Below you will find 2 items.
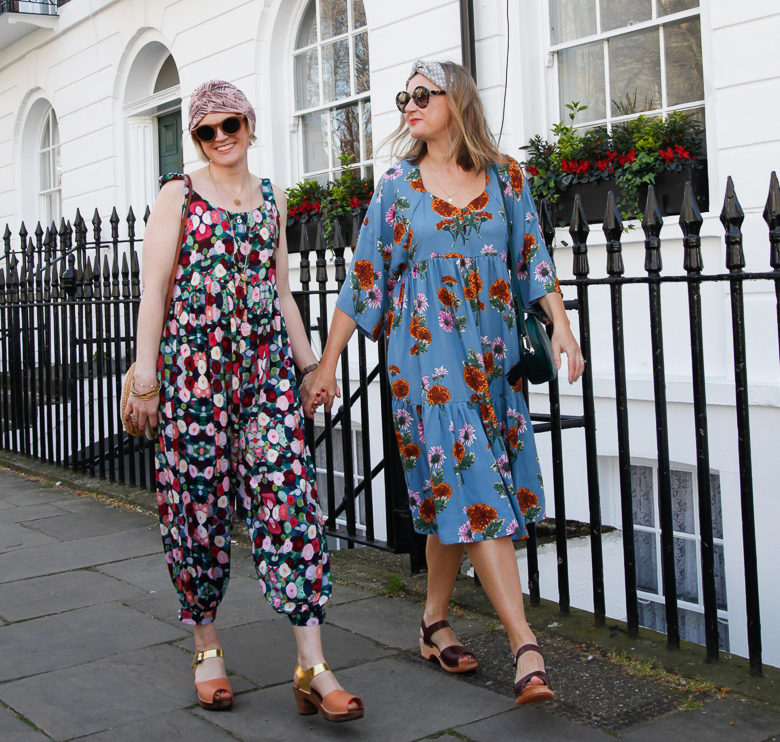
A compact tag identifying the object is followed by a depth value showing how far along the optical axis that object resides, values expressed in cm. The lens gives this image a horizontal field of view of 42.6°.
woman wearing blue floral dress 294
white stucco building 533
